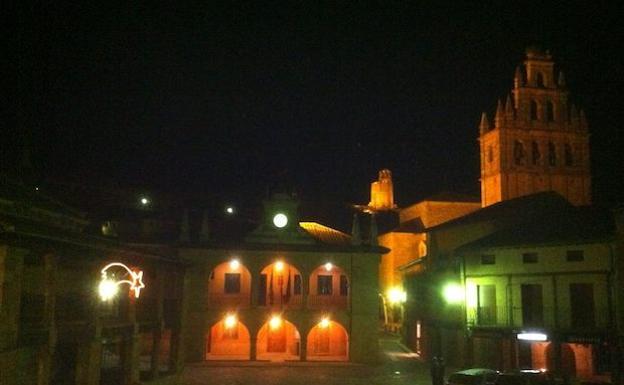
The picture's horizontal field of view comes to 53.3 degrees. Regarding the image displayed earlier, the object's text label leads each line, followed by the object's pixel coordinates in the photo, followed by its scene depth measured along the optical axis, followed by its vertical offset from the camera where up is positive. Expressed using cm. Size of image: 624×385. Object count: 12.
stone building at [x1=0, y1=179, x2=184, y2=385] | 2319 -64
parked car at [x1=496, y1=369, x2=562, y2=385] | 2798 -364
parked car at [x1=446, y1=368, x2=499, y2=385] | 2808 -364
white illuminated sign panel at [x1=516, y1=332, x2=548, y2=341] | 3722 -231
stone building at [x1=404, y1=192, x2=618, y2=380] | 3578 +5
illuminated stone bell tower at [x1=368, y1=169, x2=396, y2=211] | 9325 +1545
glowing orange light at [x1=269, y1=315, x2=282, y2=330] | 4391 -205
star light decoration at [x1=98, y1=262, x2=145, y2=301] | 2830 +42
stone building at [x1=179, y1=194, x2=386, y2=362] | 4375 +6
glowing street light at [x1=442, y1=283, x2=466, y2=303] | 4254 +24
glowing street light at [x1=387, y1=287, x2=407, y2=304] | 6599 +7
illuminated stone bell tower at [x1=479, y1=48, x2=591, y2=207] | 6944 +1763
